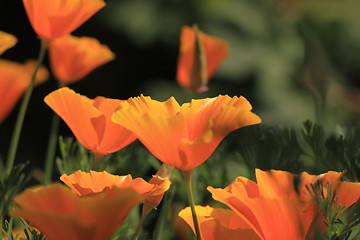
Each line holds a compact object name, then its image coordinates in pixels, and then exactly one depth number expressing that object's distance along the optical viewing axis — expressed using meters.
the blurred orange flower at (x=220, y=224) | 1.13
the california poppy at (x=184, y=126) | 1.11
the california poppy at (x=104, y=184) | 1.12
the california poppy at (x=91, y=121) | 1.16
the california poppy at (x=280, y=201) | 1.10
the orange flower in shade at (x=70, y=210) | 1.06
